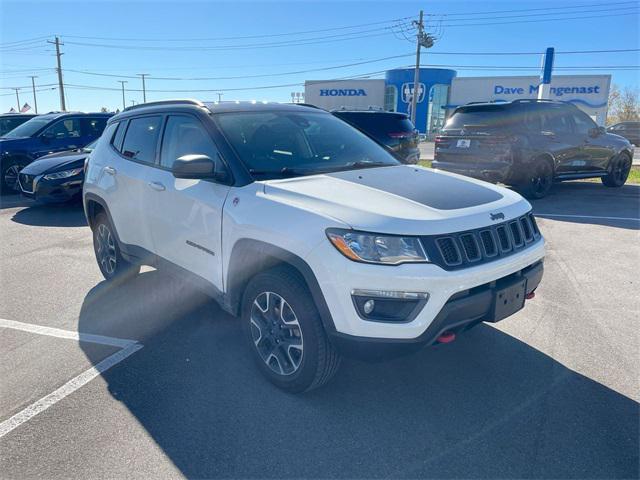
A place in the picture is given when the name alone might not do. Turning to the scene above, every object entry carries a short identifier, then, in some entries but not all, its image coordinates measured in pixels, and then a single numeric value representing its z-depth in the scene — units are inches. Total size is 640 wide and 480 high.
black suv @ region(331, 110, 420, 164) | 386.0
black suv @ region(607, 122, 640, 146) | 1218.0
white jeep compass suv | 97.0
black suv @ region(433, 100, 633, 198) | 346.9
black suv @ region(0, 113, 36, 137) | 556.5
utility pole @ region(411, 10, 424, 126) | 1463.6
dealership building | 1662.2
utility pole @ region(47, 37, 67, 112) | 1993.4
